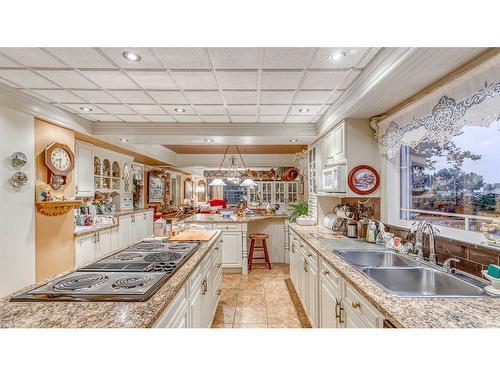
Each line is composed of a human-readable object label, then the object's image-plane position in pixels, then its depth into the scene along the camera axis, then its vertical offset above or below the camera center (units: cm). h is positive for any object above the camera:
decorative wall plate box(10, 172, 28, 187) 254 +12
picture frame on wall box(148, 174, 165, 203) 723 +4
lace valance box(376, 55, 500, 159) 138 +53
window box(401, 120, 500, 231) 158 +7
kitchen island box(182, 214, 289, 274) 434 -81
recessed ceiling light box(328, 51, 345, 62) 179 +97
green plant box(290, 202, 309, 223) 438 -35
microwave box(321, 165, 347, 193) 284 +12
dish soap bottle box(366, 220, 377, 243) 252 -43
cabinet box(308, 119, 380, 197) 283 +49
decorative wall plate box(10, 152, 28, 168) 254 +32
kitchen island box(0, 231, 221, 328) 97 -51
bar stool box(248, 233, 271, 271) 458 -103
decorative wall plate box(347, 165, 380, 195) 277 +11
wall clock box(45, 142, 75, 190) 299 +34
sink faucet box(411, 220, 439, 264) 180 -36
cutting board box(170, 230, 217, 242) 262 -50
